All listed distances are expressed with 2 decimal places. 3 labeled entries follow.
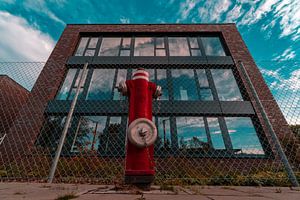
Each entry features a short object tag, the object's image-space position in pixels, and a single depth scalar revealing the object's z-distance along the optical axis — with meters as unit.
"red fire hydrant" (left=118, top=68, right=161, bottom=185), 1.54
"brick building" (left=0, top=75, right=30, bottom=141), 7.15
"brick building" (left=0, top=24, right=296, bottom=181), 5.54
